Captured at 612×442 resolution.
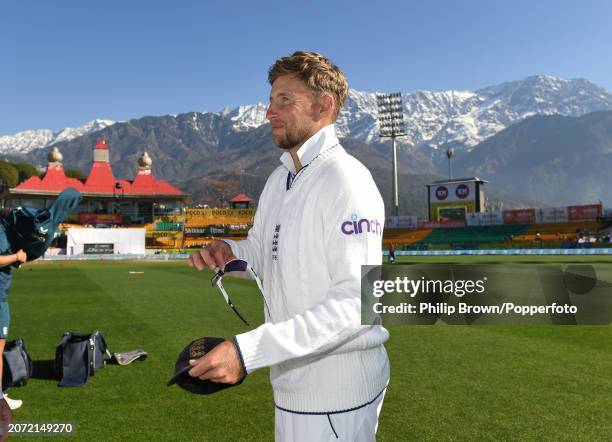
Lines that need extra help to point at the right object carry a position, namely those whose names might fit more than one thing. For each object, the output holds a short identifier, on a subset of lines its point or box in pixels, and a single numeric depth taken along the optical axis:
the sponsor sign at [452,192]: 74.38
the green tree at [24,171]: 109.44
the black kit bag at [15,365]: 6.58
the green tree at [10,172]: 94.69
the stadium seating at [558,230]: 57.60
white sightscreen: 45.47
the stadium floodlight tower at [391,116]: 79.02
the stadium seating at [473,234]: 61.34
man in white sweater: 1.69
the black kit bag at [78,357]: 6.94
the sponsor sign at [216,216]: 76.44
